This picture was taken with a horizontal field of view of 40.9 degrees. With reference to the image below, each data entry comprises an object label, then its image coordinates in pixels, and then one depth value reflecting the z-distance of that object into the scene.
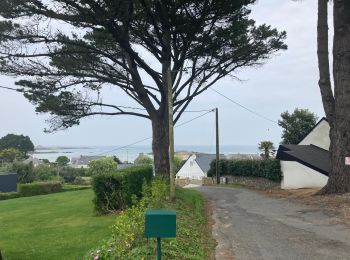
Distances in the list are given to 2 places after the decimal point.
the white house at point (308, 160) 30.40
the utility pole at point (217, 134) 44.54
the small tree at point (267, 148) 44.00
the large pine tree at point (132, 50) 18.70
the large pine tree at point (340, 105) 20.98
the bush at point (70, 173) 70.86
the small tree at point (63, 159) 113.44
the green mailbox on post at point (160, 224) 5.49
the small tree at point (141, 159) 95.62
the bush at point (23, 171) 57.78
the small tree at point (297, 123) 48.78
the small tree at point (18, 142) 118.50
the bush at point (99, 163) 69.44
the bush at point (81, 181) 59.56
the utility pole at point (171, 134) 18.36
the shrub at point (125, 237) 7.49
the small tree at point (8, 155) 88.75
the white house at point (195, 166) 86.50
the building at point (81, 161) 136.25
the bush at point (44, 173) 62.34
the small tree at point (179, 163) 95.07
